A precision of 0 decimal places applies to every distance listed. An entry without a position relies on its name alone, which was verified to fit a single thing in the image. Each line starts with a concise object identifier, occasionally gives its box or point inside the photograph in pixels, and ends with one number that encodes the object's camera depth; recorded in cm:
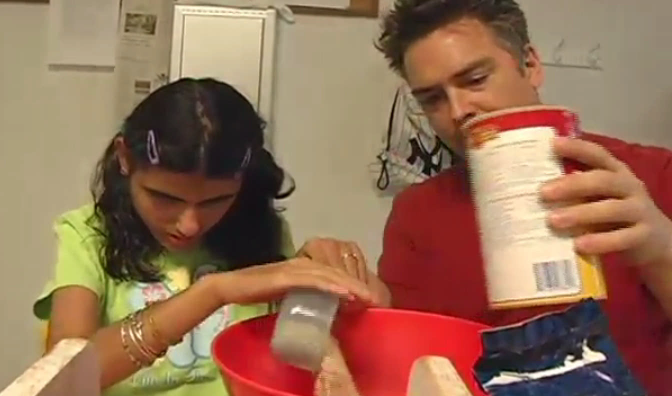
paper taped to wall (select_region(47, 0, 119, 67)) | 176
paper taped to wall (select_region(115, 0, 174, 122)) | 175
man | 97
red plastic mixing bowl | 72
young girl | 115
